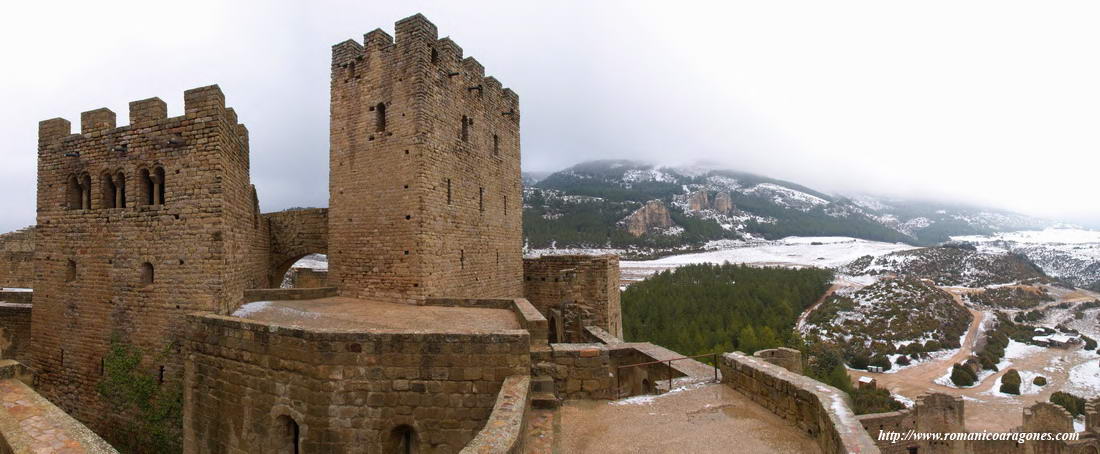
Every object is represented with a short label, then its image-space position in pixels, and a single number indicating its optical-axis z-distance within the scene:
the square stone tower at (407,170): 13.00
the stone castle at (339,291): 7.40
